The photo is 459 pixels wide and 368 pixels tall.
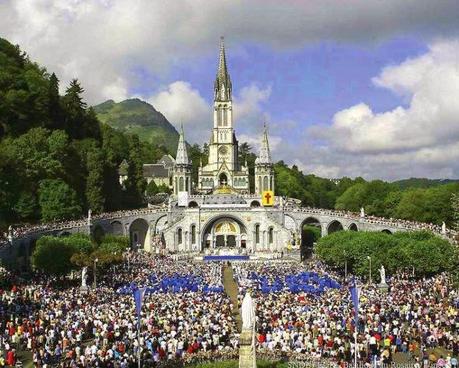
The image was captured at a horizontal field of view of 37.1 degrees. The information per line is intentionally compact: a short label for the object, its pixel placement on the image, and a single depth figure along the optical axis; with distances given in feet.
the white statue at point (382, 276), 154.07
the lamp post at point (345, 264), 189.35
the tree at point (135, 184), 328.78
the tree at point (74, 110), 300.81
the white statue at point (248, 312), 69.67
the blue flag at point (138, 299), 88.51
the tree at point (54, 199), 235.40
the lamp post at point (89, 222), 243.48
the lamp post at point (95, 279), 158.97
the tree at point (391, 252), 172.96
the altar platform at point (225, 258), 253.85
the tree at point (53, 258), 166.81
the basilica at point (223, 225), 291.99
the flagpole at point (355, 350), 81.92
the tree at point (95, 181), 271.49
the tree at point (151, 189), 468.75
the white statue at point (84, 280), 147.84
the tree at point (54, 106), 284.00
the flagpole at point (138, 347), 82.12
